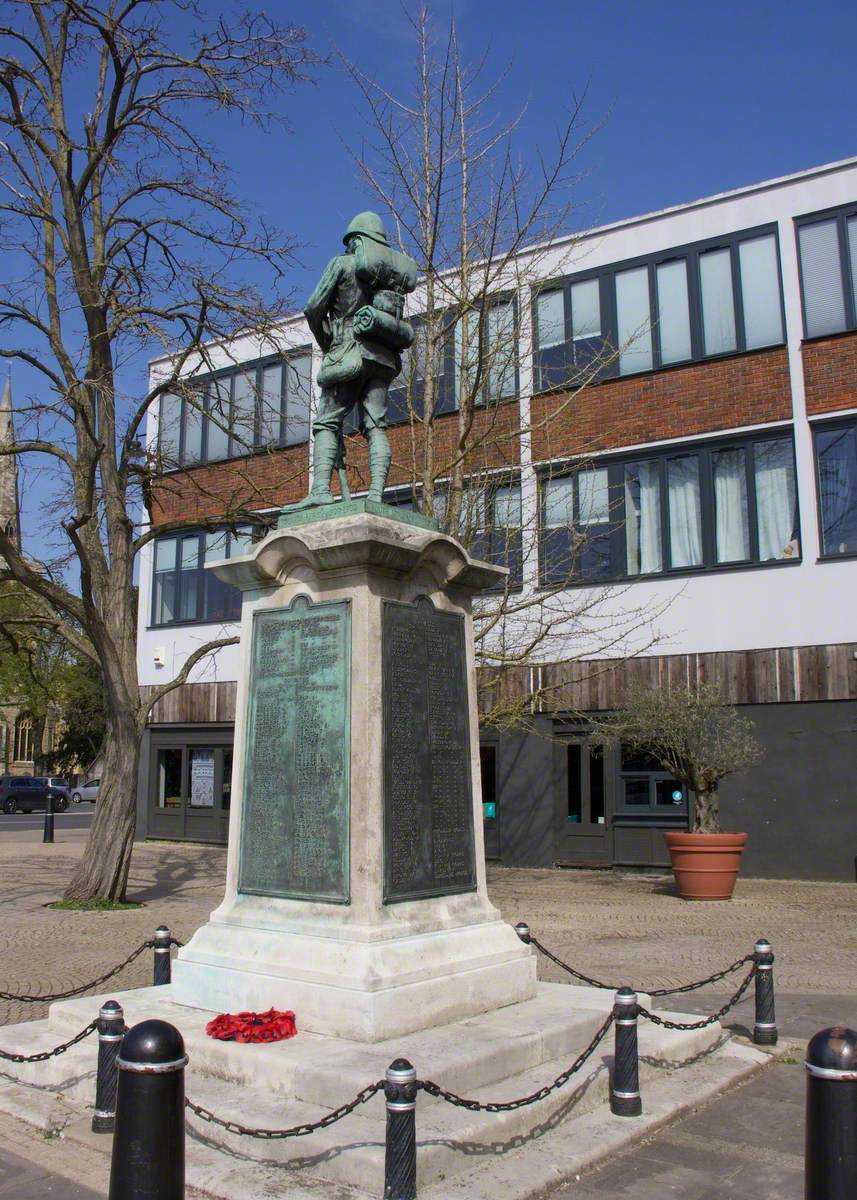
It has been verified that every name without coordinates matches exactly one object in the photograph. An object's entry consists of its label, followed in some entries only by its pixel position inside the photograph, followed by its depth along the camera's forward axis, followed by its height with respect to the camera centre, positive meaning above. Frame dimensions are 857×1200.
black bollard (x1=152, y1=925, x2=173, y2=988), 7.74 -1.15
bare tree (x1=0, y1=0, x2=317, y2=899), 14.77 +6.03
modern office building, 18.09 +5.08
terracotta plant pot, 15.44 -1.00
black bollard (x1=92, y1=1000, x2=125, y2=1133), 5.64 -1.41
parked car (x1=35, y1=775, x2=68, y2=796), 48.04 +0.55
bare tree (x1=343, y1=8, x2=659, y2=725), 15.27 +5.42
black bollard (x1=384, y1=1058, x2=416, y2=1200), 4.32 -1.36
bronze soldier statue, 7.67 +3.21
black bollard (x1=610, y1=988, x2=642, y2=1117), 6.02 -1.48
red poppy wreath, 6.06 -1.30
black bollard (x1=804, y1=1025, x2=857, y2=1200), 3.74 -1.13
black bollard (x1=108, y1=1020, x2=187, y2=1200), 3.78 -1.13
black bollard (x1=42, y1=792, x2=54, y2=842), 27.09 -0.85
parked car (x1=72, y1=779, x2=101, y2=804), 56.94 +0.08
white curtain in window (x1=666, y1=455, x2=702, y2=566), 19.88 +5.04
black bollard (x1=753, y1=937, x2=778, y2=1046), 7.73 -1.48
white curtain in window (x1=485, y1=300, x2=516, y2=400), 15.84 +7.28
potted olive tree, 15.50 +0.45
